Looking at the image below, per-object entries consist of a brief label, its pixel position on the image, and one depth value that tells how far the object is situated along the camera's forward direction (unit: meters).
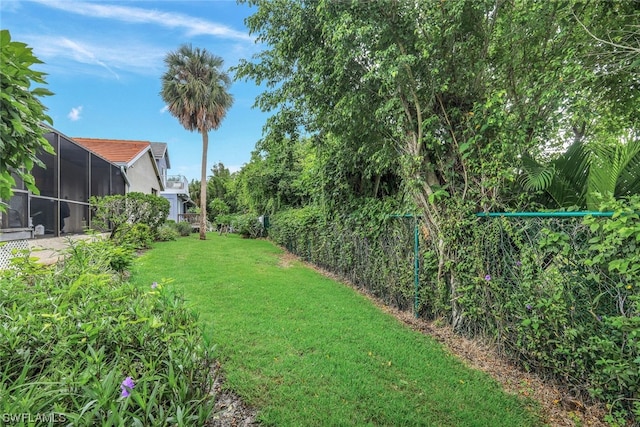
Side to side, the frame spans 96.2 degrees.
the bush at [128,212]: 9.46
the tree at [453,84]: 3.47
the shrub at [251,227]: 18.36
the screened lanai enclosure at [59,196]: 6.10
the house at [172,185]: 23.17
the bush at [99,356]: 1.18
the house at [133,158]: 13.64
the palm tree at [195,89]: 15.19
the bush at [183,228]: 18.41
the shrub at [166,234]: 14.08
